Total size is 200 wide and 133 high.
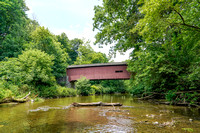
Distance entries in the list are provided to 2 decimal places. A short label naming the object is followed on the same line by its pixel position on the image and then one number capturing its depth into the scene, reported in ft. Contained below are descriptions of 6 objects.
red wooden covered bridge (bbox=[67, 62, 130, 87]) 61.21
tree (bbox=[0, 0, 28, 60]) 61.64
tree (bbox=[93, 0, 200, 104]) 13.75
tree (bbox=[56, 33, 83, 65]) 116.47
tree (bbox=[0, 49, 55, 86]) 38.29
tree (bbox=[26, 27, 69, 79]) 62.34
